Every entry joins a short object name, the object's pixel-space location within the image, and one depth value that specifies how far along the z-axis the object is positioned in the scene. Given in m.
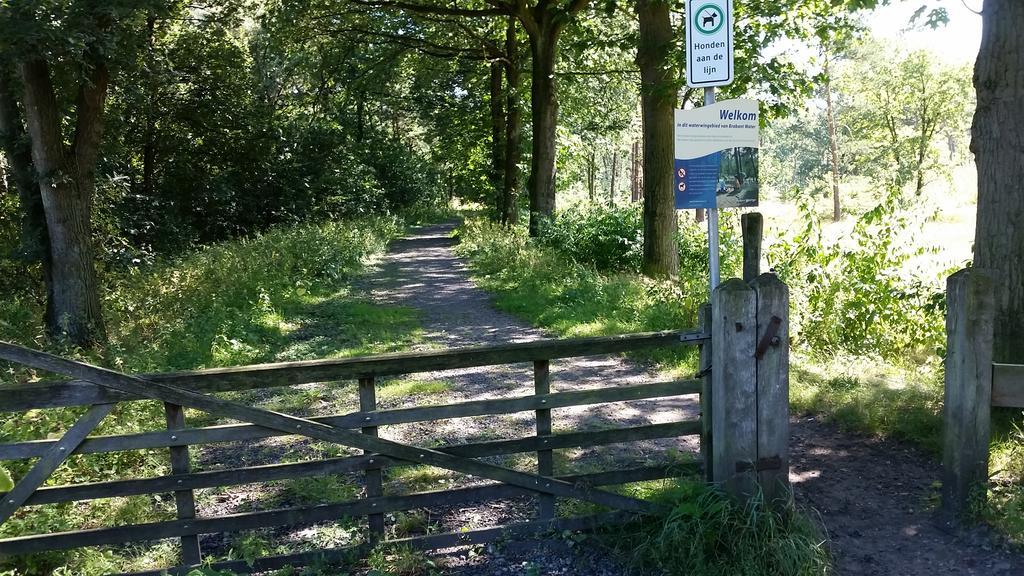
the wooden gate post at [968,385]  4.26
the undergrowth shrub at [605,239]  15.90
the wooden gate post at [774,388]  4.19
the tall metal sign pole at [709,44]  4.67
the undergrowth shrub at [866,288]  8.23
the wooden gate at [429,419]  3.90
